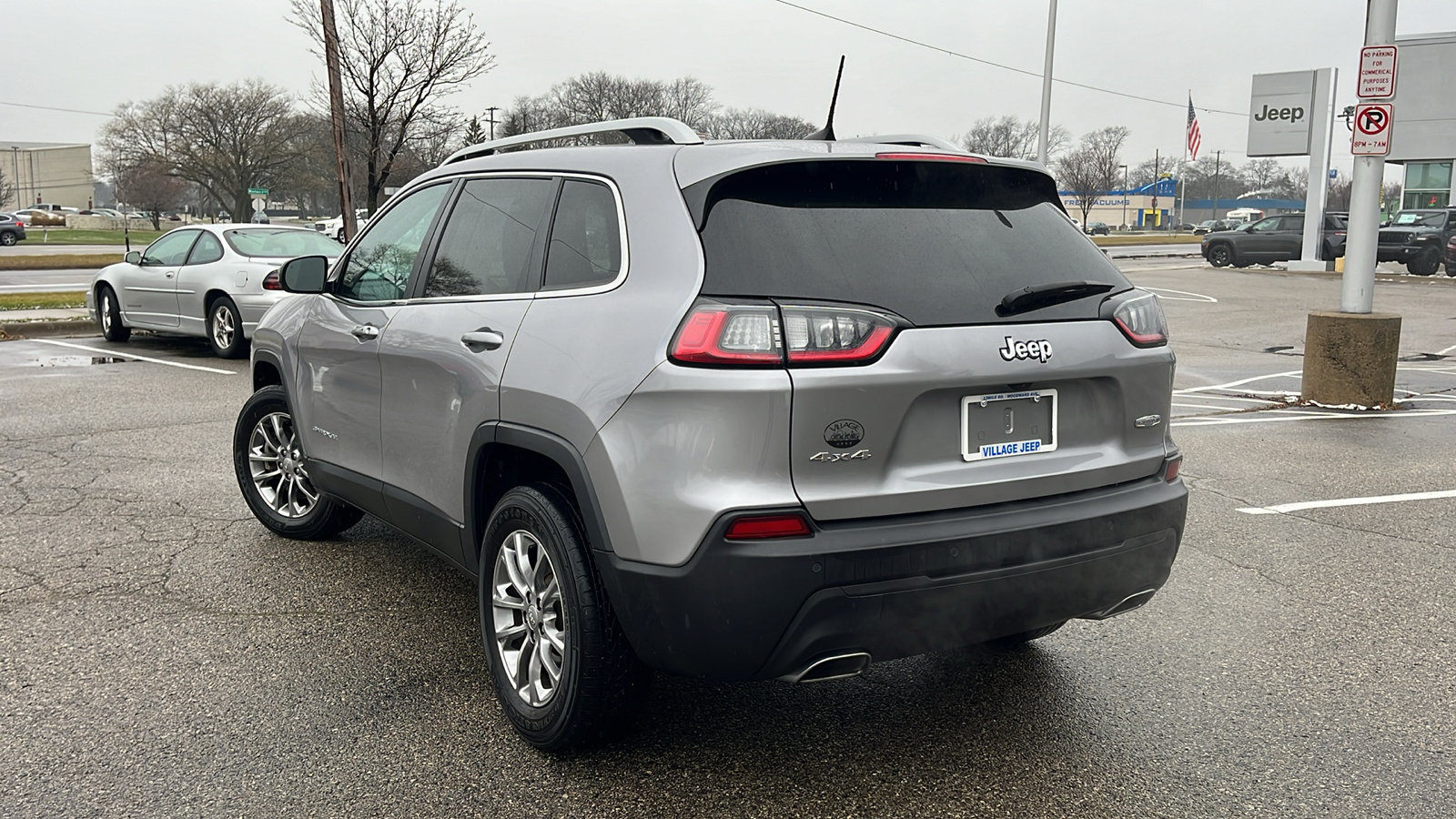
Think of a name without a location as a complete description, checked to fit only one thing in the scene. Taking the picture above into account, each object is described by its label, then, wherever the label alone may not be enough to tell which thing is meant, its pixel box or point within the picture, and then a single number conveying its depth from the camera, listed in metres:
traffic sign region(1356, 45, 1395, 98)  9.38
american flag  60.33
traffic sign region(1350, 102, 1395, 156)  9.38
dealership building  34.66
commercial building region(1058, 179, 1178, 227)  120.50
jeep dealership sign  37.50
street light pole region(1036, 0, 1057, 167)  26.91
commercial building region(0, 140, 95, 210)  134.38
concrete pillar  9.61
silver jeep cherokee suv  2.74
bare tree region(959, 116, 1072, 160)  80.26
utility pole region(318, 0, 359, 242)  18.22
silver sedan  12.50
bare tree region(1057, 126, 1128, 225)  79.31
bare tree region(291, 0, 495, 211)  21.00
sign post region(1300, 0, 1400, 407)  9.42
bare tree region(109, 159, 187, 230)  72.62
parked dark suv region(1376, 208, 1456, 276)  31.67
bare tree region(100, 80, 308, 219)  65.06
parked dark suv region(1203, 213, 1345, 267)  35.94
